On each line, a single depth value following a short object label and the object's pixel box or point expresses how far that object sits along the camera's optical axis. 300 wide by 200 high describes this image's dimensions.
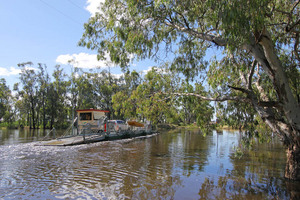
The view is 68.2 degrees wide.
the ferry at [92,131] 17.91
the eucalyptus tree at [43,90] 51.34
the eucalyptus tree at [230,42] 6.12
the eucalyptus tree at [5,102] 54.07
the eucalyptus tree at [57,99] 51.50
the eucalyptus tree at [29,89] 49.88
